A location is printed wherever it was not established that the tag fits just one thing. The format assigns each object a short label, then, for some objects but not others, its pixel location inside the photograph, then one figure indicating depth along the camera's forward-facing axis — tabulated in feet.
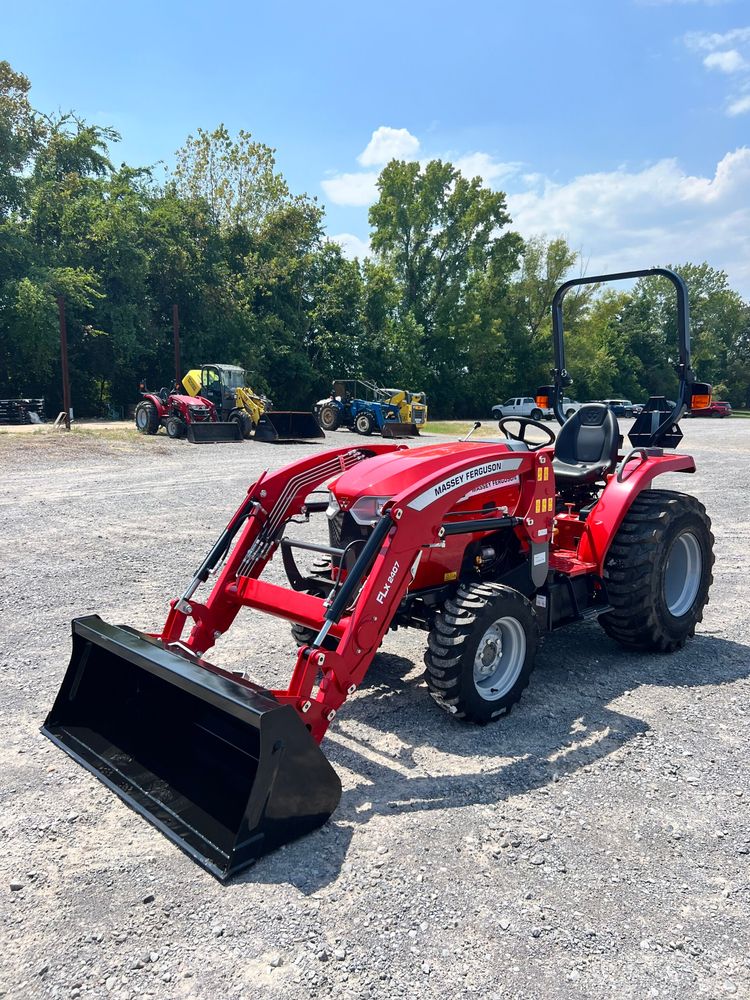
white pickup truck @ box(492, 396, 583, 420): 139.13
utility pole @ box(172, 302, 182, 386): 87.48
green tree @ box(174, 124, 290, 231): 132.57
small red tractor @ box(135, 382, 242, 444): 68.64
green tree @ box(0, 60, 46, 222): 90.63
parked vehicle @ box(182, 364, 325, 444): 70.38
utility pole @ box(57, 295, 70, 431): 71.87
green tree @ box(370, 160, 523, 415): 145.18
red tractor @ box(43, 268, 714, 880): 9.78
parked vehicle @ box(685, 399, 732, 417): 155.74
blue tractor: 87.10
